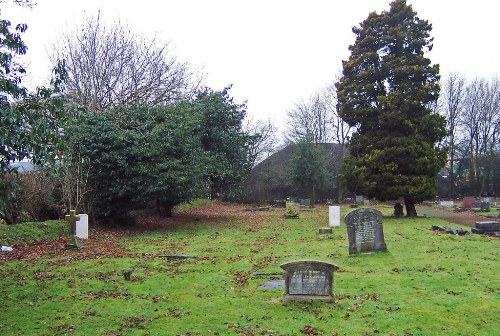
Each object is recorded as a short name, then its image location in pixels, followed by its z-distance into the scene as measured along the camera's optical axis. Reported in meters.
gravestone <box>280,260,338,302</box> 8.38
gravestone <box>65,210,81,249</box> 15.01
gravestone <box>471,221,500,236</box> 18.42
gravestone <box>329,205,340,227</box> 21.98
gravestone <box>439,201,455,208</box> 43.22
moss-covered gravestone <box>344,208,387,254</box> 13.47
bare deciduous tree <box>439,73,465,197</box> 56.81
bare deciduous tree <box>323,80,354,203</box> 54.53
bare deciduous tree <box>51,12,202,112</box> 27.12
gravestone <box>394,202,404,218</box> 28.58
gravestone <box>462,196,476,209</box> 39.83
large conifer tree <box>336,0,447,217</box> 26.81
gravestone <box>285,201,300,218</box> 29.72
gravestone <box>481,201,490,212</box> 34.75
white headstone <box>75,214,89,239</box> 17.56
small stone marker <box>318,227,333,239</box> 18.27
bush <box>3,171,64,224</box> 19.22
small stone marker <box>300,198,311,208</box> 42.94
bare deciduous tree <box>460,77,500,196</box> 57.16
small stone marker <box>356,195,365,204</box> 49.66
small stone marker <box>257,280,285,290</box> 9.63
